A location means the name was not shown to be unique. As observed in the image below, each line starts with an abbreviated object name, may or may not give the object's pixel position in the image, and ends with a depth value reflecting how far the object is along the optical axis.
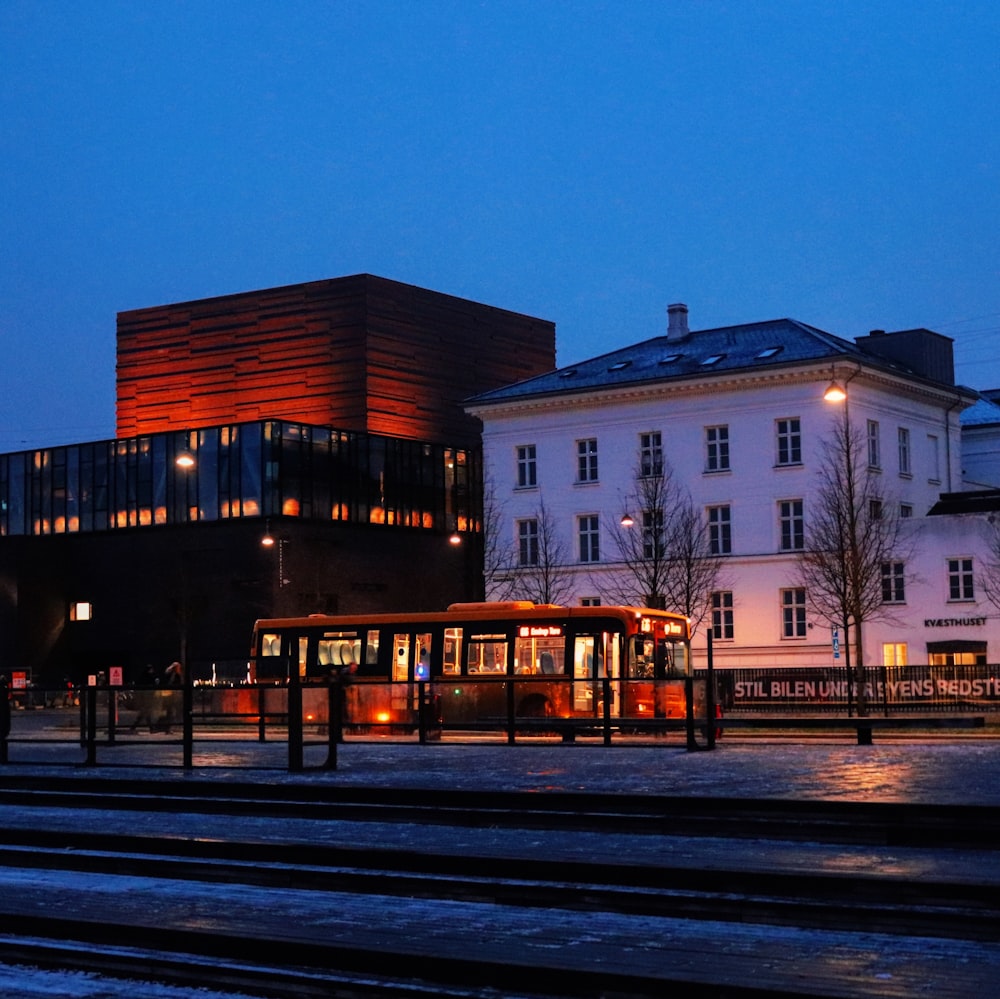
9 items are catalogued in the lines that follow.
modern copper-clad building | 76.75
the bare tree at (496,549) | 71.88
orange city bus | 37.44
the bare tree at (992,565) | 60.00
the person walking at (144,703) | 23.82
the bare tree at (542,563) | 70.38
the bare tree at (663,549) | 65.31
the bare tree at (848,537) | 57.88
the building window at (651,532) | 65.62
